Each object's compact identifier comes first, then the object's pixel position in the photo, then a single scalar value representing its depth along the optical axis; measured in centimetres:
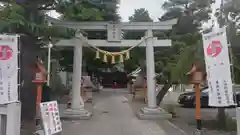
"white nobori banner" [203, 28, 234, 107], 406
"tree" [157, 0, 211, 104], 581
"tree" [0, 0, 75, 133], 467
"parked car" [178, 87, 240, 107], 1020
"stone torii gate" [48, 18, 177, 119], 725
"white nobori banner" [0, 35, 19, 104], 379
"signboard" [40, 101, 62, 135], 414
